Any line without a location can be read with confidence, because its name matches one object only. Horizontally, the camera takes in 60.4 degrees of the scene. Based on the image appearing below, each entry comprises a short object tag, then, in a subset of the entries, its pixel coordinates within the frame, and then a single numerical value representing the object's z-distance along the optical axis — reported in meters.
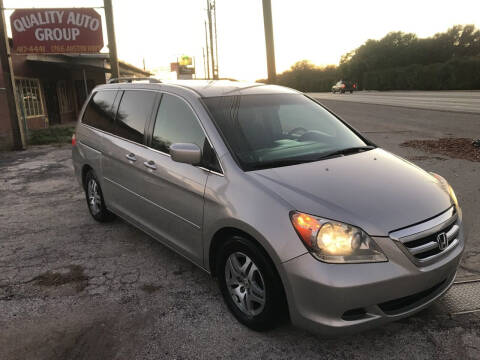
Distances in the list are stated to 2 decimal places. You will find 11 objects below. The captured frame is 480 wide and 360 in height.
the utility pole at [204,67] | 64.89
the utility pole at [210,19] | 36.75
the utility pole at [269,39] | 9.01
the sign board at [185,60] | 65.45
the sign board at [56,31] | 12.55
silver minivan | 2.45
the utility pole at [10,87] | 11.84
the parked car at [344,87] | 49.34
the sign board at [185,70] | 55.06
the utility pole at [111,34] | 11.81
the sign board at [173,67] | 71.84
